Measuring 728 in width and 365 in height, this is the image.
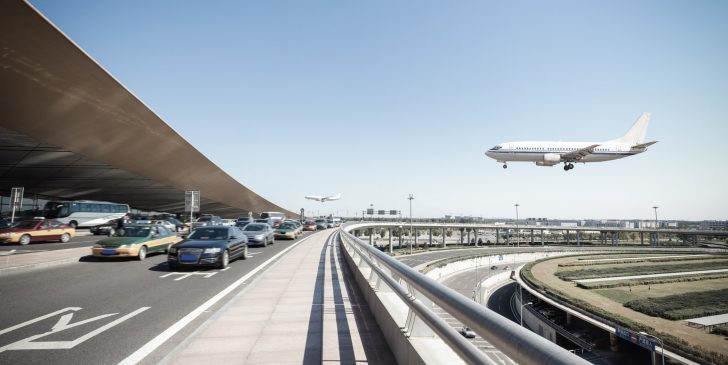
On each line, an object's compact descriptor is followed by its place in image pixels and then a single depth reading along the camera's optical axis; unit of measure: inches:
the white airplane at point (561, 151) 1722.4
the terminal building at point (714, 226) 3139.8
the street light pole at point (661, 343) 813.4
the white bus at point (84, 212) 1269.9
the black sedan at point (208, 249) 429.1
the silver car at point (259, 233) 835.4
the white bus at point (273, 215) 1933.1
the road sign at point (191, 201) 902.4
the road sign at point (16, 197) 706.8
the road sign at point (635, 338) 797.9
